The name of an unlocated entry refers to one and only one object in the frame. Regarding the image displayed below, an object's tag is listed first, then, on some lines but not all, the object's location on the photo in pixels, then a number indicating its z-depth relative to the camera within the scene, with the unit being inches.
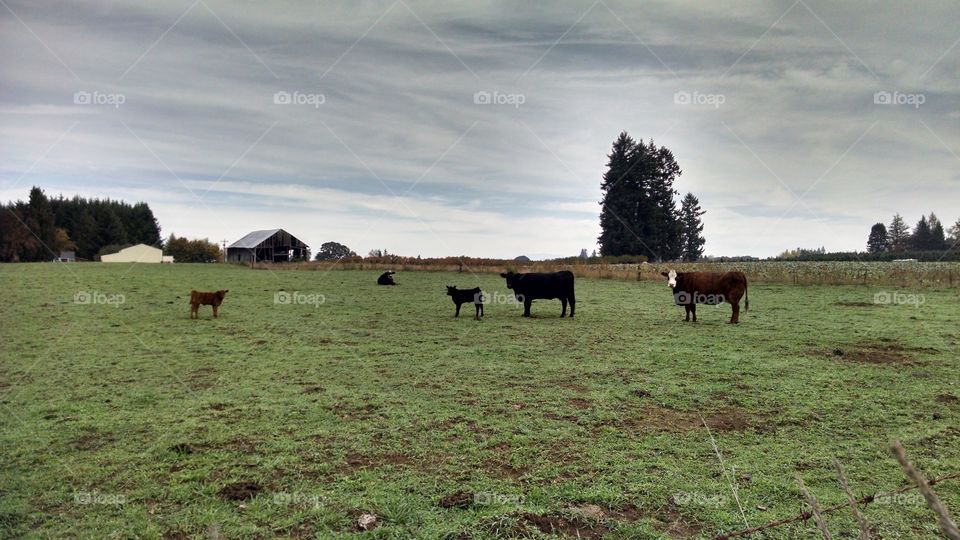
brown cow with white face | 557.6
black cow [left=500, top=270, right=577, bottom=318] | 642.2
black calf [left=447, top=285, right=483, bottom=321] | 625.0
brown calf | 578.2
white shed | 2122.3
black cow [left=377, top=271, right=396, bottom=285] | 1117.5
